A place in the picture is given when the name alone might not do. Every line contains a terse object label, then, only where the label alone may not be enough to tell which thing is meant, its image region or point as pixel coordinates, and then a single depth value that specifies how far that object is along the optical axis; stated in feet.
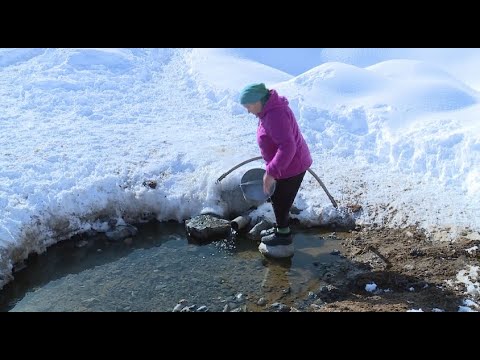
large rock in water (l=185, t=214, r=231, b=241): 22.21
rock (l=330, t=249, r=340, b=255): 20.97
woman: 17.02
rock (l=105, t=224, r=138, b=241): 22.67
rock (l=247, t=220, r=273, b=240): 22.38
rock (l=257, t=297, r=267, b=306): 17.89
